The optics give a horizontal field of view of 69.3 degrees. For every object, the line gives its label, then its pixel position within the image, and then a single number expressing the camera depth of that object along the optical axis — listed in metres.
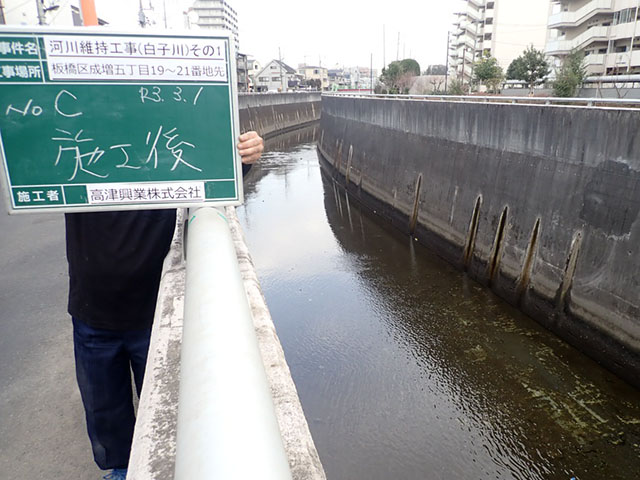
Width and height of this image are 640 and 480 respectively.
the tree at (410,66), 47.50
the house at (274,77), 82.75
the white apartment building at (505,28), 46.28
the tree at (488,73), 26.95
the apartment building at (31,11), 27.19
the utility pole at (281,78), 75.35
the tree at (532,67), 26.33
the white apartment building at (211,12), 99.18
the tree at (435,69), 74.94
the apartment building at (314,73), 103.54
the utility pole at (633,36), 26.98
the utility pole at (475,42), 53.09
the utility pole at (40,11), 19.17
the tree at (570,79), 15.82
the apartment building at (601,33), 28.00
